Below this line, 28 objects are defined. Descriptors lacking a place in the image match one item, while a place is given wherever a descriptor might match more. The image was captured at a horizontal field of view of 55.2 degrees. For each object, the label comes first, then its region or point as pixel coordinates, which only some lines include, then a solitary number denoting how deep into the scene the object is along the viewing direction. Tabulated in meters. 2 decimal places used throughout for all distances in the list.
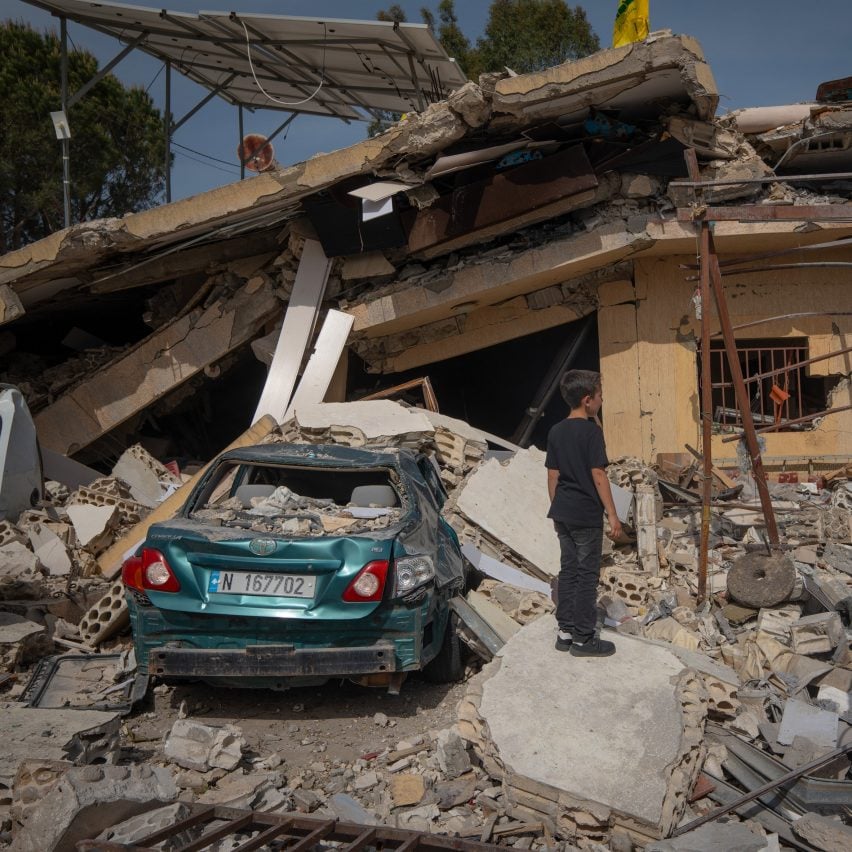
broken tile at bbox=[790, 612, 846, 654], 5.16
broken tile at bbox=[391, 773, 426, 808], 3.68
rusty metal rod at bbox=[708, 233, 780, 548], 6.07
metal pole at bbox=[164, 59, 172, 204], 12.27
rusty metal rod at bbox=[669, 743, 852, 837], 3.36
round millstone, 5.99
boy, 4.56
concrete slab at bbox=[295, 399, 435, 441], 7.76
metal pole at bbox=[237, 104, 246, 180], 13.48
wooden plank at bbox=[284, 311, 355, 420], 9.32
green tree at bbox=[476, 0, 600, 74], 25.25
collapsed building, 6.63
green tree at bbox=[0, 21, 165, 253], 19.58
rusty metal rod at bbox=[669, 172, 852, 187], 5.93
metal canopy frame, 9.93
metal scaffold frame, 6.03
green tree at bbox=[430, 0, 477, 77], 26.25
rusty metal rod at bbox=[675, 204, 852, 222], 6.03
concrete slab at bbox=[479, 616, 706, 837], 3.41
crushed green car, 4.30
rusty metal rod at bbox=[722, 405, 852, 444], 6.59
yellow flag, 8.60
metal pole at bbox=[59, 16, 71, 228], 10.33
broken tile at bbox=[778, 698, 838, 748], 4.04
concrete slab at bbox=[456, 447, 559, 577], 6.65
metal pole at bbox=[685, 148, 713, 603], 6.04
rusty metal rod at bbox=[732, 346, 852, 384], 7.06
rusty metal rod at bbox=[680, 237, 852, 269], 6.24
